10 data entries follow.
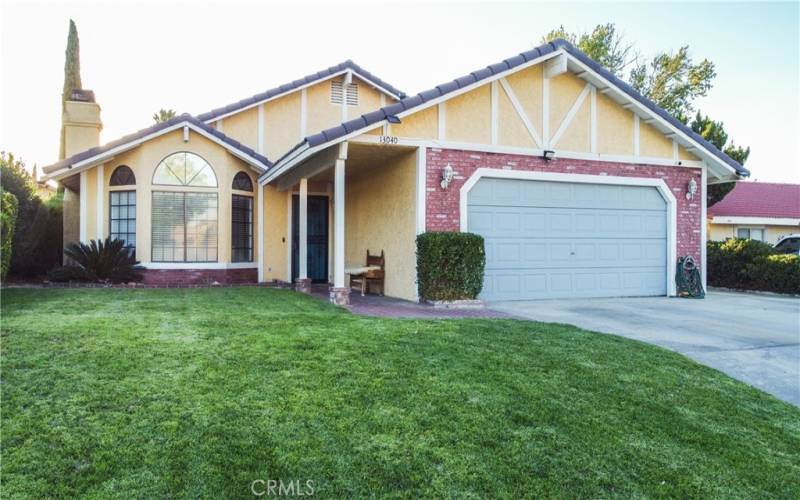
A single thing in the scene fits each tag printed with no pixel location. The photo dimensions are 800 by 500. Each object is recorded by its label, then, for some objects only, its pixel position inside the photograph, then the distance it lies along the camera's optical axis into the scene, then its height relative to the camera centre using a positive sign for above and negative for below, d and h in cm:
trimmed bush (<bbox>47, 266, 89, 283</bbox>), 1235 -55
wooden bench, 1188 -49
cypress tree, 2273 +780
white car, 1830 +25
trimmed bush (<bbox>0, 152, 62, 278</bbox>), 1491 +68
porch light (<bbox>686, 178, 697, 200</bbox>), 1265 +148
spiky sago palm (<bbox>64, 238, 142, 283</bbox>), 1234 -22
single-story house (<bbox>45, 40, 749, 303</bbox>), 1052 +149
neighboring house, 2453 +164
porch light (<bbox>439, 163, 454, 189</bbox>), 1034 +147
